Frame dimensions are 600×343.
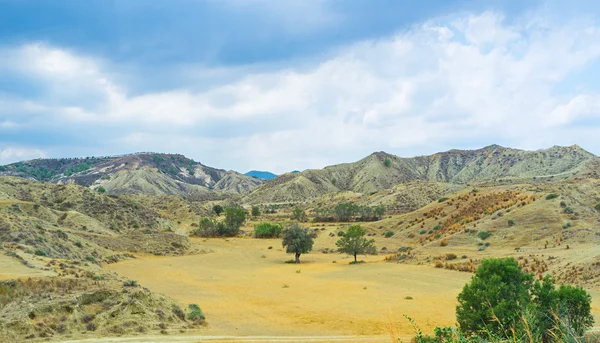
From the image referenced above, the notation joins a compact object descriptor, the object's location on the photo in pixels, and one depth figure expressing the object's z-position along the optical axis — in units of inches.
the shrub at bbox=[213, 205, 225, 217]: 4589.1
